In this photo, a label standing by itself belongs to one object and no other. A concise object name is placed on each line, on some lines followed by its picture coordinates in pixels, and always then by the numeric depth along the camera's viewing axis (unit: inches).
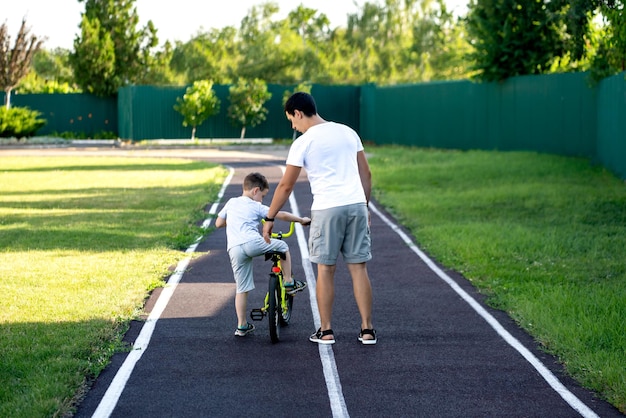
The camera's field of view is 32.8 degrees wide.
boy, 336.8
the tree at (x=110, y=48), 1924.2
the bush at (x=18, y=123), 1766.7
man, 318.7
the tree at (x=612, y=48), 720.3
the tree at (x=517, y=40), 1337.4
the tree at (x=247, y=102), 1791.3
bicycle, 328.2
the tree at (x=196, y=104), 1747.0
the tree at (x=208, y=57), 2647.6
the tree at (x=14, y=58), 1934.1
